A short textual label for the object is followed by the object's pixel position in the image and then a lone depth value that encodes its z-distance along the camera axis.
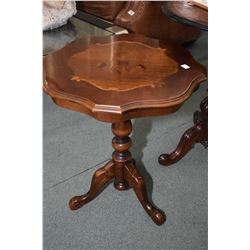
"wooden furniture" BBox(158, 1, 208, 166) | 1.60
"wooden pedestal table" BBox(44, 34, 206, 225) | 0.98
